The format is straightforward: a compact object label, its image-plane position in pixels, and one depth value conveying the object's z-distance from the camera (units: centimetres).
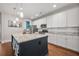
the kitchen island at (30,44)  101
